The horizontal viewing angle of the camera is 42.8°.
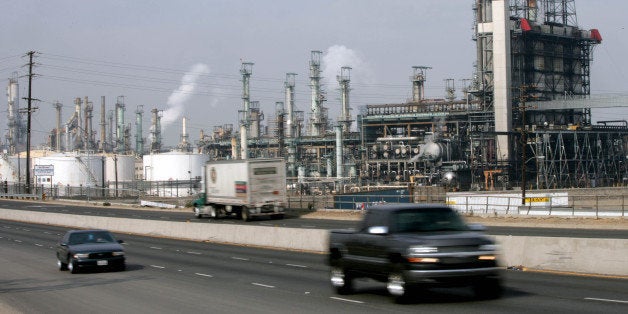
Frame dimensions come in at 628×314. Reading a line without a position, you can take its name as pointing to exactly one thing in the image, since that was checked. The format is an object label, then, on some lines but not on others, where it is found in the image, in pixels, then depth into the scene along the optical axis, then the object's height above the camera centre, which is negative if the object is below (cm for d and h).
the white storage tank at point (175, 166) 13900 +360
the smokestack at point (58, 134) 17992 +1307
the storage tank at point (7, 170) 14388 +373
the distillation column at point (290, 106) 13875 +1366
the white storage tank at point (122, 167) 15075 +397
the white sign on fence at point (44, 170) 9981 +249
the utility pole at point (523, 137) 6919 +364
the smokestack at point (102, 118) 18712 +1647
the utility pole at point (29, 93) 9019 +1115
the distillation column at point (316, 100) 13225 +1390
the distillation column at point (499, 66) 10450 +1516
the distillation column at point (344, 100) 13162 +1371
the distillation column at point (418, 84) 12975 +1582
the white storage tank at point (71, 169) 13362 +338
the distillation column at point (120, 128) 17450 +1349
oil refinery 10512 +681
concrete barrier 1941 -211
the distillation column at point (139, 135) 17975 +1200
